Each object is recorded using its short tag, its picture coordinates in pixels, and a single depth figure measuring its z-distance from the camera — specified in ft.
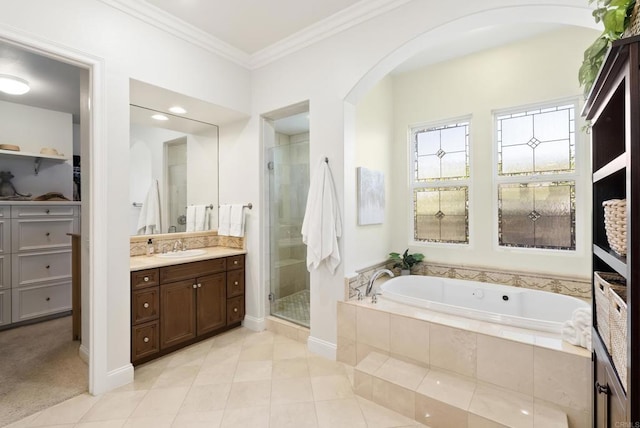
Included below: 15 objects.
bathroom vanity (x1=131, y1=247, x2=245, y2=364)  7.80
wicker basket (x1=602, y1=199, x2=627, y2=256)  2.98
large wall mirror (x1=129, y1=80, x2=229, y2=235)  9.44
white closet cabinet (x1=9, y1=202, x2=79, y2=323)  10.77
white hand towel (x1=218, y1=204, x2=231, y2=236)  10.70
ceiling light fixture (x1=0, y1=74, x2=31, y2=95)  8.75
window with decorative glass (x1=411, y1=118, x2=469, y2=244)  10.85
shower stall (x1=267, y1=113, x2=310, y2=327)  10.20
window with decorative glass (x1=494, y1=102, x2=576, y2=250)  9.04
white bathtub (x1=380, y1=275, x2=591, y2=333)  6.88
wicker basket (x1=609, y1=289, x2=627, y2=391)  2.93
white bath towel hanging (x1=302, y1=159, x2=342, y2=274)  8.20
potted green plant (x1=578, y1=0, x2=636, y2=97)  2.97
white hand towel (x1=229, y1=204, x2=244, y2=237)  10.37
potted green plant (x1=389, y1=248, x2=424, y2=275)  10.97
